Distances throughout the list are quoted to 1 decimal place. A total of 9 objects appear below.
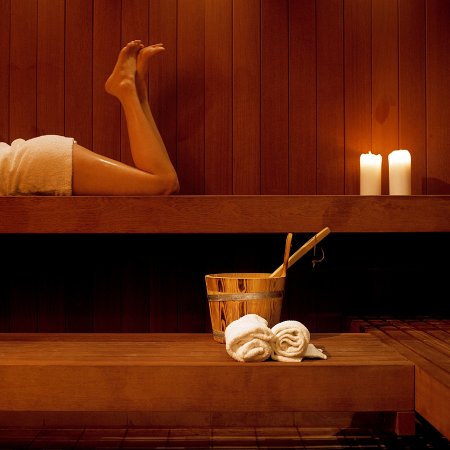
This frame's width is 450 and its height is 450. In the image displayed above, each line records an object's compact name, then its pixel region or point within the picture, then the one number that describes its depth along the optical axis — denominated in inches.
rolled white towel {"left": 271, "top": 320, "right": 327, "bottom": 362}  60.8
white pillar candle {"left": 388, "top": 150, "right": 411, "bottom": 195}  92.1
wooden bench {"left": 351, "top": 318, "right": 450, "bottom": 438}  50.9
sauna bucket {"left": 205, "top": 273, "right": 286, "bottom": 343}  68.1
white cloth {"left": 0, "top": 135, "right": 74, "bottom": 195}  84.5
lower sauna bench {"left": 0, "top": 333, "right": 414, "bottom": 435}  58.7
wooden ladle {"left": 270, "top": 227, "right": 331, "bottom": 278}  72.7
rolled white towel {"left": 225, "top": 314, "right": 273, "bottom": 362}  59.8
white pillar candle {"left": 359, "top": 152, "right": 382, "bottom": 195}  94.1
